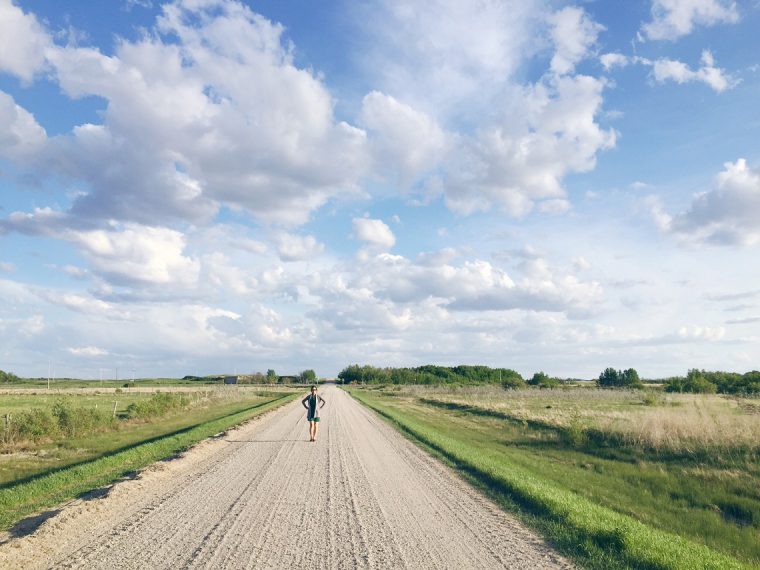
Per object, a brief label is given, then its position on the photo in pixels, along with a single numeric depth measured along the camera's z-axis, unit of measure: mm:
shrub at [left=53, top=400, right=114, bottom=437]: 25969
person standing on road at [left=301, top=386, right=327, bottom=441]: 21812
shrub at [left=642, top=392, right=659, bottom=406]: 53688
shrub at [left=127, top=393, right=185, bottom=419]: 35909
